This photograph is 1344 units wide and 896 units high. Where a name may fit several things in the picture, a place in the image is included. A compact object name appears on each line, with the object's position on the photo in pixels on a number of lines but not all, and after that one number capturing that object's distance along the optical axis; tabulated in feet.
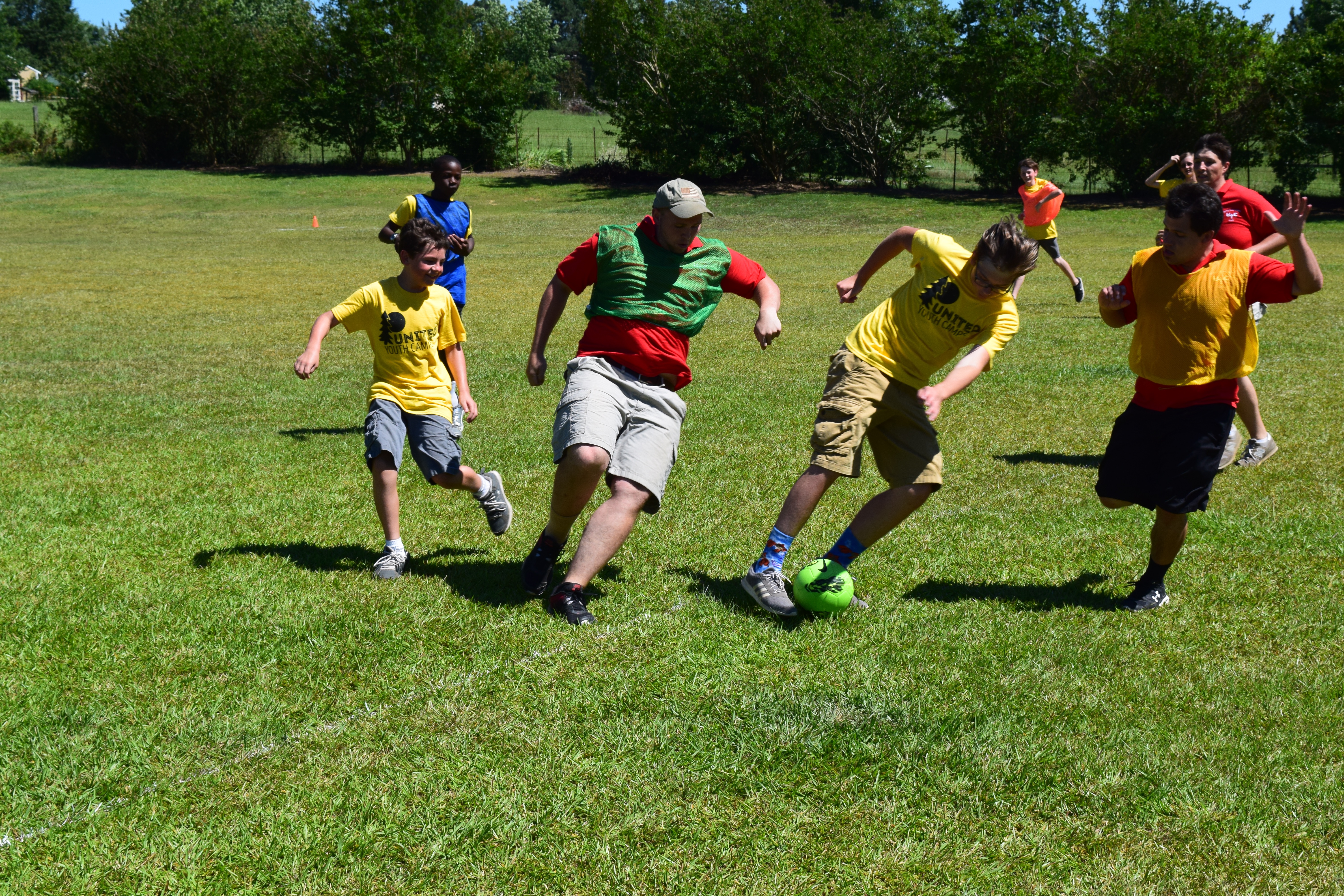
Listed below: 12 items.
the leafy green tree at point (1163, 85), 117.29
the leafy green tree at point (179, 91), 172.86
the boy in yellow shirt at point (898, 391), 16.35
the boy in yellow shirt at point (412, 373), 18.61
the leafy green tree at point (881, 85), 138.00
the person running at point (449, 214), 28.78
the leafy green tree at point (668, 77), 148.36
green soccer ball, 16.43
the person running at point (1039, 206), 49.44
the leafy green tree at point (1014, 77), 127.65
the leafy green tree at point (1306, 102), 114.83
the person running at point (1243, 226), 23.52
